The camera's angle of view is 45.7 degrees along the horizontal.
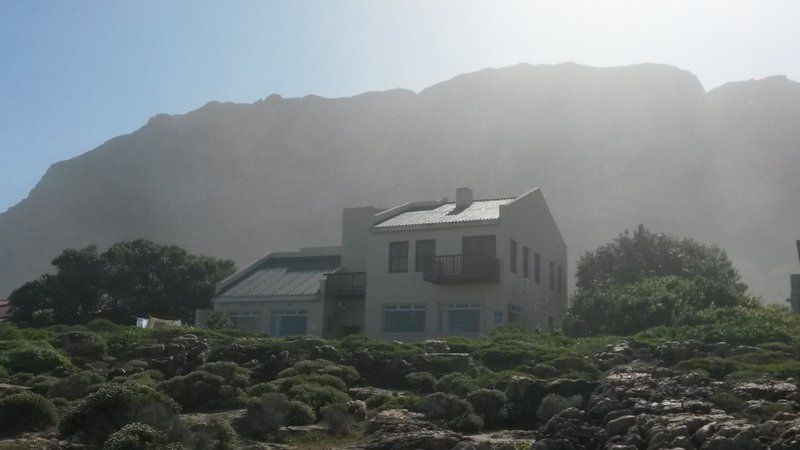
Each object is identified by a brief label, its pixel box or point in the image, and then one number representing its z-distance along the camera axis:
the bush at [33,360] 23.03
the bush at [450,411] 18.30
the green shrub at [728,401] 15.84
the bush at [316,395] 19.44
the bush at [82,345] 24.64
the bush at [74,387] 20.09
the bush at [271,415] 17.56
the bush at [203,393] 20.39
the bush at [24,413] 17.95
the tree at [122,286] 54.44
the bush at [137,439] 14.55
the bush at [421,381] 22.19
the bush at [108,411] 16.44
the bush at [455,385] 20.52
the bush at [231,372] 21.47
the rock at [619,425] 15.41
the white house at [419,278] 40.25
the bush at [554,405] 18.14
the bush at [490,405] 19.02
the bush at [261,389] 20.39
